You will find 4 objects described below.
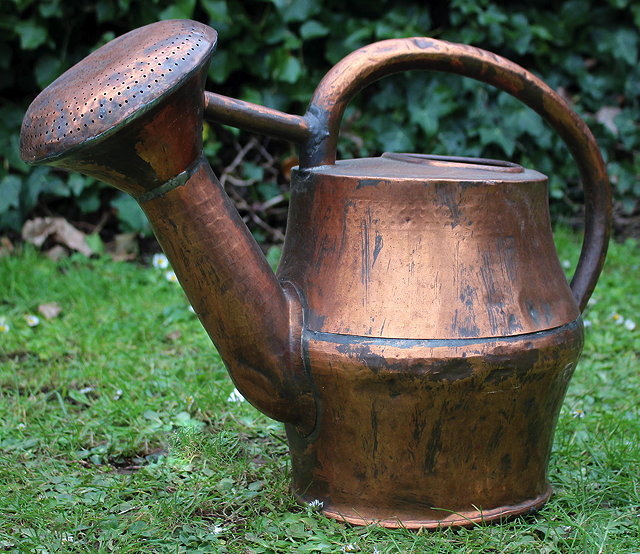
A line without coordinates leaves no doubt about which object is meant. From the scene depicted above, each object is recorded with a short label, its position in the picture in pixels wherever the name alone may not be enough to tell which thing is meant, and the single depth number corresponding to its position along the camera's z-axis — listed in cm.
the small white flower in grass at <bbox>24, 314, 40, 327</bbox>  289
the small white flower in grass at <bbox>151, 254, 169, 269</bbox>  346
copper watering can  145
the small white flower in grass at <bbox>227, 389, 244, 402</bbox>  224
